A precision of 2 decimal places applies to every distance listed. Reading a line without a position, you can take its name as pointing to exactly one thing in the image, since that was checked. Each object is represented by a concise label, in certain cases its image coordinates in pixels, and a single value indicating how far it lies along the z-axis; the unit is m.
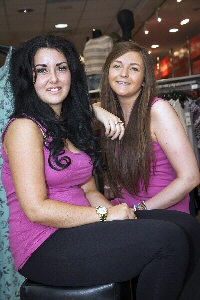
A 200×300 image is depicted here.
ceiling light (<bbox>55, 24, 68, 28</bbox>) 7.60
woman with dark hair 1.29
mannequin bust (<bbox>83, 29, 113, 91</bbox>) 3.89
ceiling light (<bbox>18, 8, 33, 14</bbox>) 6.50
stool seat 1.32
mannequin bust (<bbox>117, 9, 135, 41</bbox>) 3.71
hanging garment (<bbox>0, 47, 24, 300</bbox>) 1.77
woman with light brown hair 1.86
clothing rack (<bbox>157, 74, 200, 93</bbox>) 3.70
